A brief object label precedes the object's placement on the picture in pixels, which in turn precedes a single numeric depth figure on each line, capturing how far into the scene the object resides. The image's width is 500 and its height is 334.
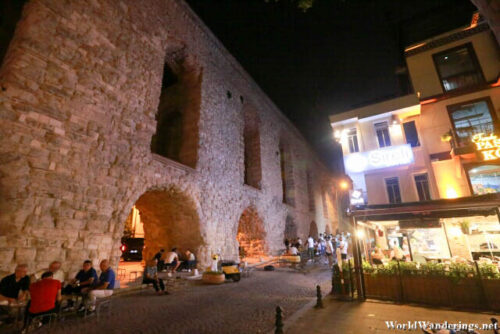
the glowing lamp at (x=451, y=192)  9.56
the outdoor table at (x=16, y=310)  4.19
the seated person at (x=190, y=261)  9.87
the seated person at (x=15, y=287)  4.28
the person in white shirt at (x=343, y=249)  11.28
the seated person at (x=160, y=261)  9.69
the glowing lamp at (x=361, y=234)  8.26
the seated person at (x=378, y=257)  8.32
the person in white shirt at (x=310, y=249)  15.16
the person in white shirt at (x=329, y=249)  13.48
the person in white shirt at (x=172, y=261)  9.28
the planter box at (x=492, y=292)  5.12
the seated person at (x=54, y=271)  5.11
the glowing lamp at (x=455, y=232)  8.79
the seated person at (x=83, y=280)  5.21
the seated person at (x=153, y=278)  6.93
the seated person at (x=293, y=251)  13.14
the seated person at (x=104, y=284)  5.09
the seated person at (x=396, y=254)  8.34
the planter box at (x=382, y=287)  6.05
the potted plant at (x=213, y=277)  8.42
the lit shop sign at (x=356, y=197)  11.22
